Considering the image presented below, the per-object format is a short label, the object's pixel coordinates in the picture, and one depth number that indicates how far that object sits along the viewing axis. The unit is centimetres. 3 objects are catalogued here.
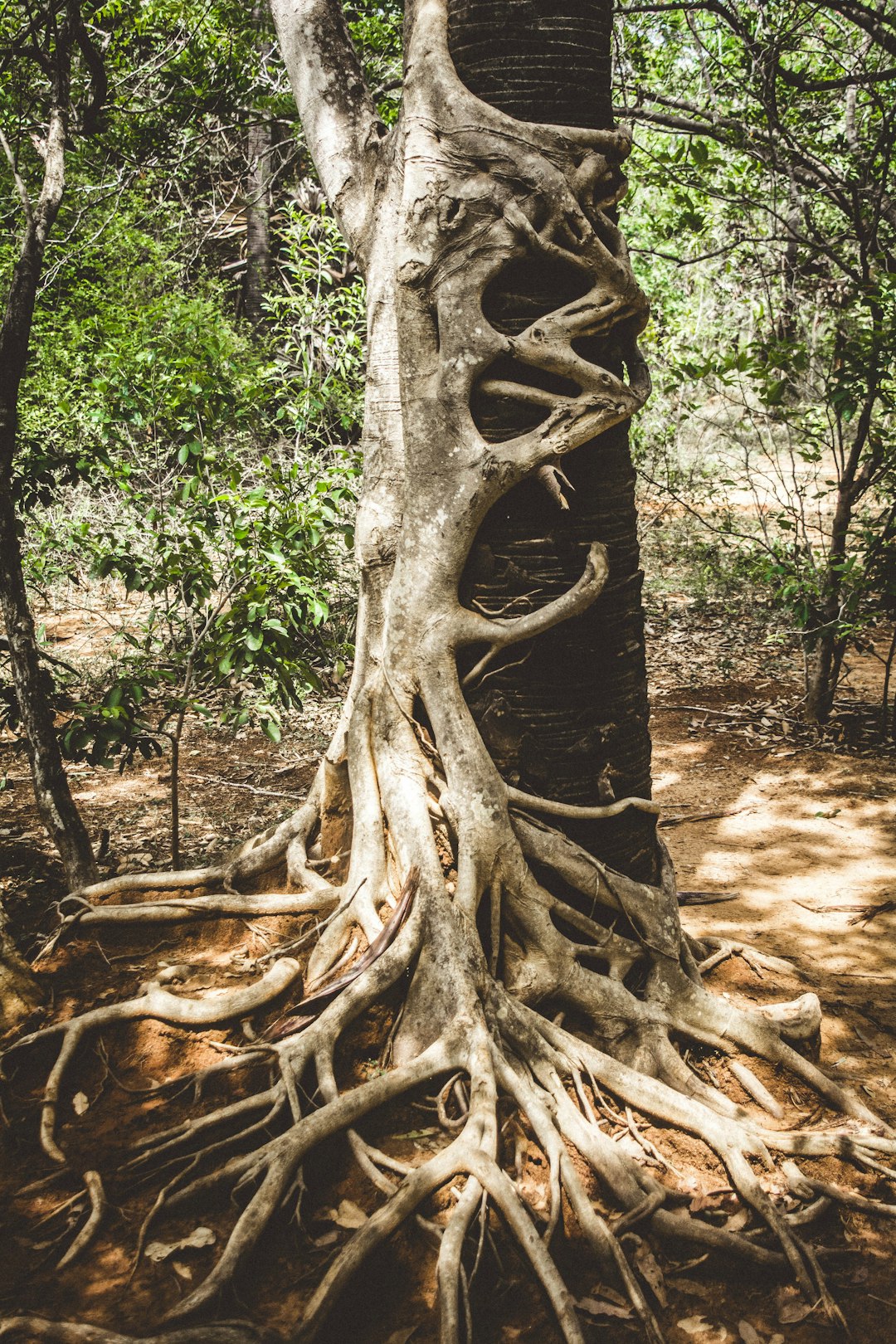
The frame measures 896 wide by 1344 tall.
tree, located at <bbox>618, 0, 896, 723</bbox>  653
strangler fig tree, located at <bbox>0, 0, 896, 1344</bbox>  291
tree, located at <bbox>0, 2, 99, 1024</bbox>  435
